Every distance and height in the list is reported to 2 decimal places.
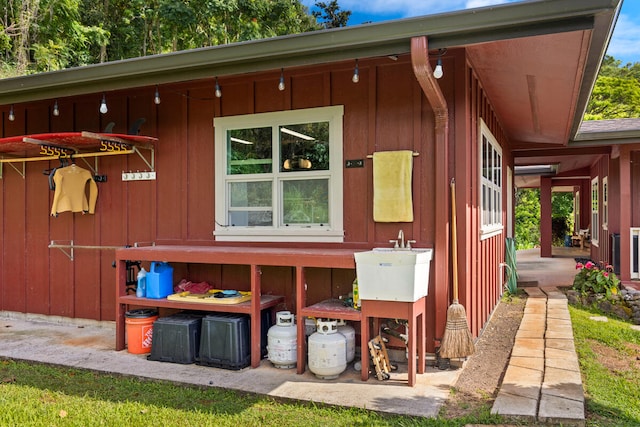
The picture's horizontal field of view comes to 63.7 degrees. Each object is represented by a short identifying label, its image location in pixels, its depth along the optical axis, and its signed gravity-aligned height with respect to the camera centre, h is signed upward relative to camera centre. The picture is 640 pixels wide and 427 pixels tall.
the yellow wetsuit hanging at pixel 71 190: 5.59 +0.33
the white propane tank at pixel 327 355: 3.85 -1.03
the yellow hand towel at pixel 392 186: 4.30 +0.27
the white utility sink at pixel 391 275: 3.61 -0.41
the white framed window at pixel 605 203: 9.53 +0.28
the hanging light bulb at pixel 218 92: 4.62 +1.16
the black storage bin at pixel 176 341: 4.39 -1.04
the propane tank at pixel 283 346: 4.16 -1.03
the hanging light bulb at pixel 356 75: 3.97 +1.11
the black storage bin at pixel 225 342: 4.23 -1.02
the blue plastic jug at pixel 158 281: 4.73 -0.57
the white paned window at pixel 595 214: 11.34 +0.09
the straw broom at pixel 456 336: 4.00 -0.92
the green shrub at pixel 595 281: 7.15 -0.90
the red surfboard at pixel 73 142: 4.88 +0.79
